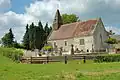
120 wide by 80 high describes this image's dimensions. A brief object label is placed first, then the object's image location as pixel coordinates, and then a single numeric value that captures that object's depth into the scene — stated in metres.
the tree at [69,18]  113.31
